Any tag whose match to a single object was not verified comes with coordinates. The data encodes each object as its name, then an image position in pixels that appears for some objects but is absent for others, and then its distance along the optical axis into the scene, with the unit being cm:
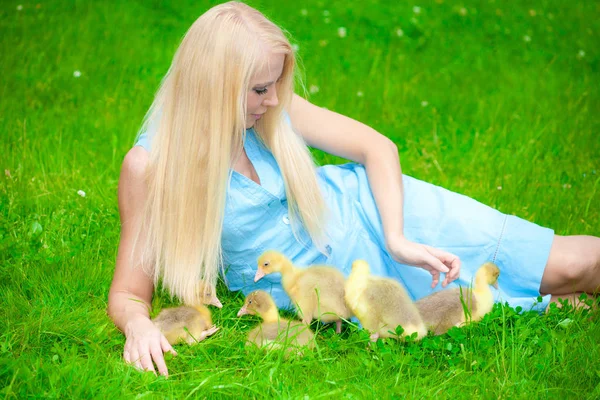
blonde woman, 287
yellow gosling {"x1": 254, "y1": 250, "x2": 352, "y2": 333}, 306
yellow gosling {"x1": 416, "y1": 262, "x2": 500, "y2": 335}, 302
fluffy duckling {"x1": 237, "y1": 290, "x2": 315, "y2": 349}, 300
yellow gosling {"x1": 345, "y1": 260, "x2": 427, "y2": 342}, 290
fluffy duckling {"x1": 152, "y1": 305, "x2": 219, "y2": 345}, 305
